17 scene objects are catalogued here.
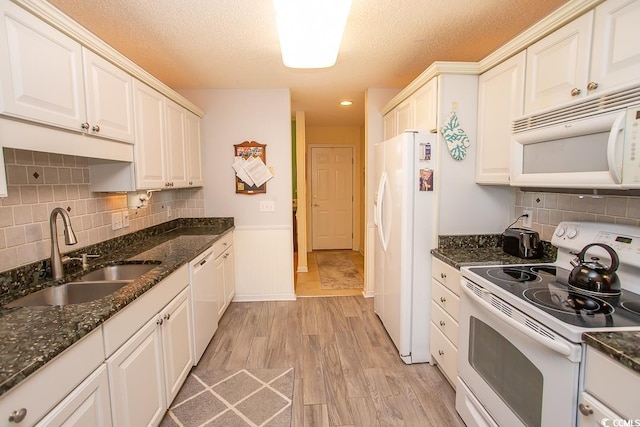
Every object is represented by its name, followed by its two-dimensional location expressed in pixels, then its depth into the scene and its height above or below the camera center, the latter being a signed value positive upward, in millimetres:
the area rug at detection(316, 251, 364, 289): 4199 -1238
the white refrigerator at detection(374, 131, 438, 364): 2227 -324
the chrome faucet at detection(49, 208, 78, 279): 1495 -228
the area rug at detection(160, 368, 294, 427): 1808 -1326
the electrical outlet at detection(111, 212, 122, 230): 2306 -215
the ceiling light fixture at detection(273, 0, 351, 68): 1436 +840
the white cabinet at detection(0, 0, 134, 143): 1178 +519
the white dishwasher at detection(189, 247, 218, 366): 2238 -849
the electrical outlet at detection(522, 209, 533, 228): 2189 -207
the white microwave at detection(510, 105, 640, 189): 1167 +172
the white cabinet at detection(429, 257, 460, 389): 1946 -851
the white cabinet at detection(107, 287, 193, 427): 1325 -890
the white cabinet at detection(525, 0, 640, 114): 1249 +611
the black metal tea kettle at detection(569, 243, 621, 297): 1329 -385
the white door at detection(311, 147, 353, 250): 6023 -125
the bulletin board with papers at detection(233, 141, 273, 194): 3529 +277
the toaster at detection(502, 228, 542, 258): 1927 -340
